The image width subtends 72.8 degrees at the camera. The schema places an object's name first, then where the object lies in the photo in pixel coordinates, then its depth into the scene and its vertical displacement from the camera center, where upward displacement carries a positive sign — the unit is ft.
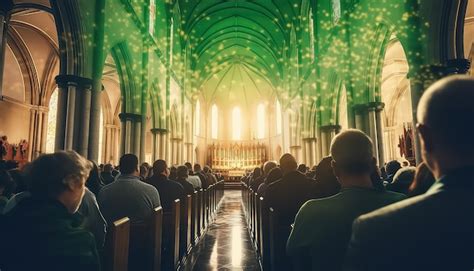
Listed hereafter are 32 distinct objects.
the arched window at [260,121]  104.34 +15.81
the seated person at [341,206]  5.42 -0.64
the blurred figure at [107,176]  19.71 -0.31
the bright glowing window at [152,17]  45.47 +22.32
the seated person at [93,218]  8.69 -1.29
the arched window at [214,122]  105.29 +15.79
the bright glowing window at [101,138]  70.27 +7.24
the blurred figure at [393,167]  17.42 +0.07
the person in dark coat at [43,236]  4.84 -0.98
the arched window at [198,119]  96.22 +15.47
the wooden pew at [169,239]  14.15 -3.04
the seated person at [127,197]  11.67 -0.95
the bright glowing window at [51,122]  59.31 +9.33
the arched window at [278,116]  95.89 +15.87
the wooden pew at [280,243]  10.95 -2.50
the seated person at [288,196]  11.31 -0.97
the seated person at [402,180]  10.32 -0.39
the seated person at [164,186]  16.38 -0.79
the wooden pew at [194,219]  20.06 -3.11
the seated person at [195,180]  26.96 -0.86
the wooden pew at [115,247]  7.02 -1.71
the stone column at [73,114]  24.66 +4.48
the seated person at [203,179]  32.11 -0.90
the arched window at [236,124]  107.04 +15.25
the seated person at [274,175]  15.36 -0.27
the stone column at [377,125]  31.63 +4.30
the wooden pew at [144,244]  10.40 -2.39
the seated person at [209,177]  36.81 -0.81
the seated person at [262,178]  20.83 -0.63
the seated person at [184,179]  20.25 -0.55
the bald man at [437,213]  2.61 -0.38
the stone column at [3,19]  18.21 +8.76
